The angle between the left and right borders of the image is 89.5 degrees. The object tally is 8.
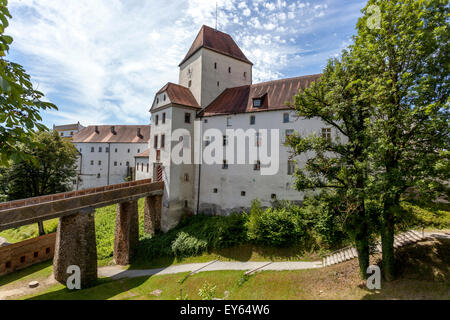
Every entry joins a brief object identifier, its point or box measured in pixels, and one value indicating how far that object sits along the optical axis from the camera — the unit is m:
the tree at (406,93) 8.66
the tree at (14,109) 3.54
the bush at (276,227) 17.42
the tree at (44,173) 27.30
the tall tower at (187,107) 25.25
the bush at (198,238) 19.51
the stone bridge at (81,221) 15.55
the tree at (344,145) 10.71
